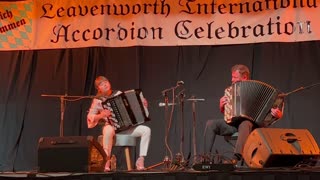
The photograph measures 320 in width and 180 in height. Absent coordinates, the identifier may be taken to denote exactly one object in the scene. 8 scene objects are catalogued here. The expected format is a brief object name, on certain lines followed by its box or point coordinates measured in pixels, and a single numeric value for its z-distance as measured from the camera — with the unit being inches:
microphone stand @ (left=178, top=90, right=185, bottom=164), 205.8
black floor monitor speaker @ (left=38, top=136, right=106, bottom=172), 148.7
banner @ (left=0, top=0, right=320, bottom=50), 248.7
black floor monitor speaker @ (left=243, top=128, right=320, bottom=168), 155.7
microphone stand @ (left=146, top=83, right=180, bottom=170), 197.5
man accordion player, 189.6
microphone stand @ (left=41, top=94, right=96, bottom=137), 221.1
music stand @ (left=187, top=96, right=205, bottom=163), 228.4
